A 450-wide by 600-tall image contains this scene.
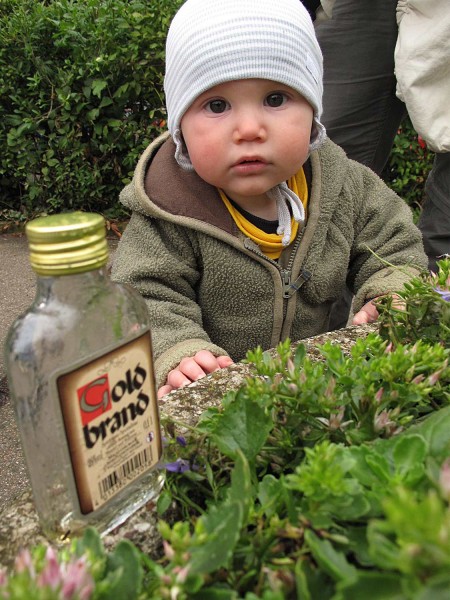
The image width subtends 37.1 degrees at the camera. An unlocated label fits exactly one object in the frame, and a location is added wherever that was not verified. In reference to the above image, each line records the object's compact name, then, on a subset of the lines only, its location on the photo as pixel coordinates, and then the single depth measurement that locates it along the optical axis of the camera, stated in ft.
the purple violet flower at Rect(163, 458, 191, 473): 0.92
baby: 1.65
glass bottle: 0.76
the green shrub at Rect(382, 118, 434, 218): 4.77
